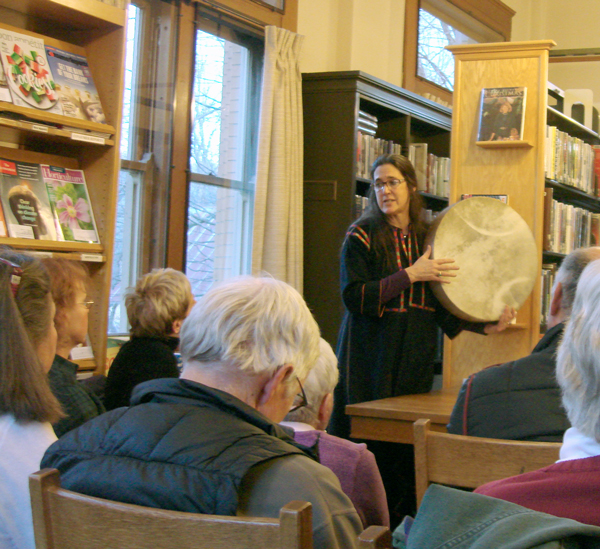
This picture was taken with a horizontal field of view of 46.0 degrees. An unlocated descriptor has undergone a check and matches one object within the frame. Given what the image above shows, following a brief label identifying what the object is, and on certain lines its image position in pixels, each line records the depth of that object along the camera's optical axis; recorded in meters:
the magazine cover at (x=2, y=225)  2.42
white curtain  3.81
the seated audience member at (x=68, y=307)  1.78
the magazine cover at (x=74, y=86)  2.63
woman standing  2.59
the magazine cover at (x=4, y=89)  2.38
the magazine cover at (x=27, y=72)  2.45
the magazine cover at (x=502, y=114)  3.29
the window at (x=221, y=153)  3.77
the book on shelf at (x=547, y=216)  3.54
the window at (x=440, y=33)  5.18
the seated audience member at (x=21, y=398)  1.22
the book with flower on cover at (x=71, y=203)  2.63
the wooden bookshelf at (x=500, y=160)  3.29
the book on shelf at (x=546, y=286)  3.93
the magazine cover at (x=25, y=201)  2.48
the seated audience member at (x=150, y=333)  2.19
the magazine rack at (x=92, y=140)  2.60
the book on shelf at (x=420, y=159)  4.70
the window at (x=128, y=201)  3.37
